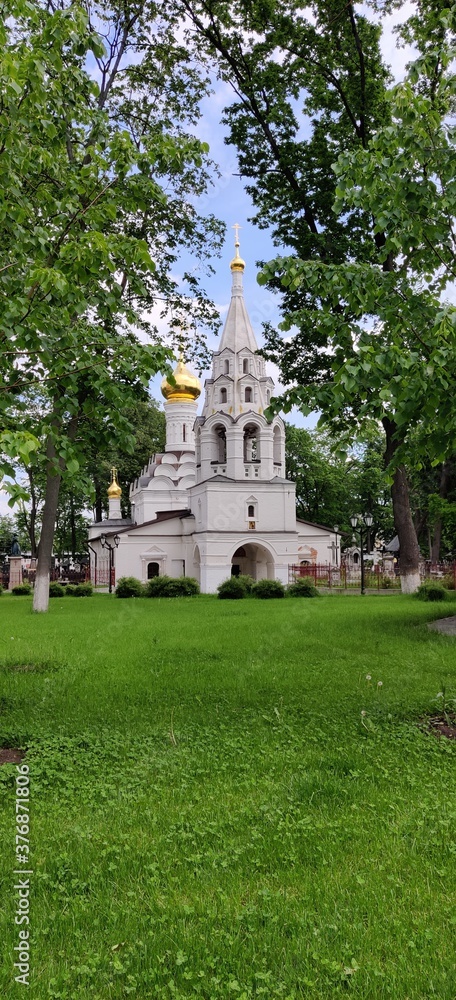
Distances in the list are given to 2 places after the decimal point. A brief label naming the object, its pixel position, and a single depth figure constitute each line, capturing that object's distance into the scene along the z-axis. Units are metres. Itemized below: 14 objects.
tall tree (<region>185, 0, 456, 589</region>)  13.84
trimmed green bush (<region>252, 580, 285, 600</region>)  26.00
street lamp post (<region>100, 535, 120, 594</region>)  35.52
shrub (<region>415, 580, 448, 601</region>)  20.14
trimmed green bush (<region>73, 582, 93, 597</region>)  32.25
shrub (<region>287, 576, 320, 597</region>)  26.78
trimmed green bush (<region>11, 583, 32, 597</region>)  34.09
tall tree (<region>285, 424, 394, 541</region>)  47.94
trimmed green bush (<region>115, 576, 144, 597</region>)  28.80
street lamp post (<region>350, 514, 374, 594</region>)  27.64
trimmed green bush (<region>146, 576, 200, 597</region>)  28.83
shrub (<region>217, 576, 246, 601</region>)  26.30
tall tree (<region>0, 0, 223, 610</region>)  4.89
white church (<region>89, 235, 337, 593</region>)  32.38
